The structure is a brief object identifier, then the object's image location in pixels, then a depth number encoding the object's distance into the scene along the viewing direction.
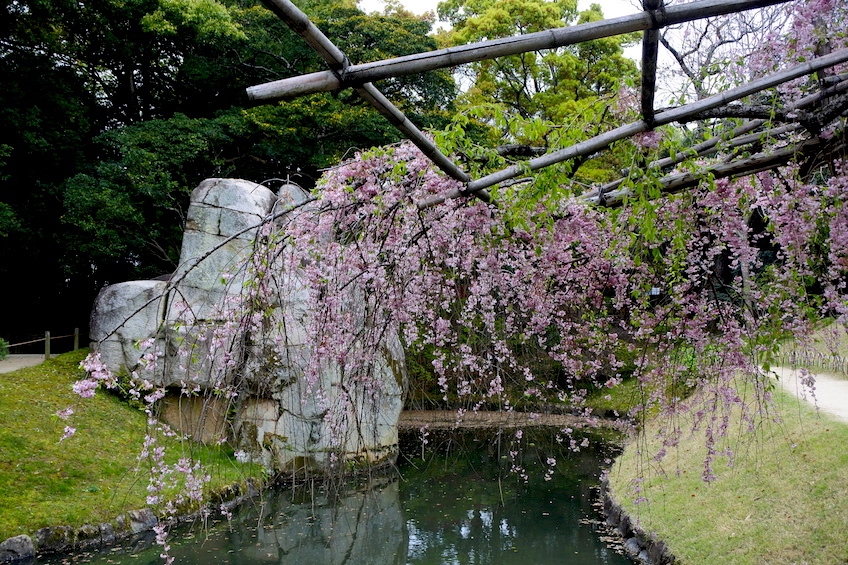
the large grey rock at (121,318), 9.82
